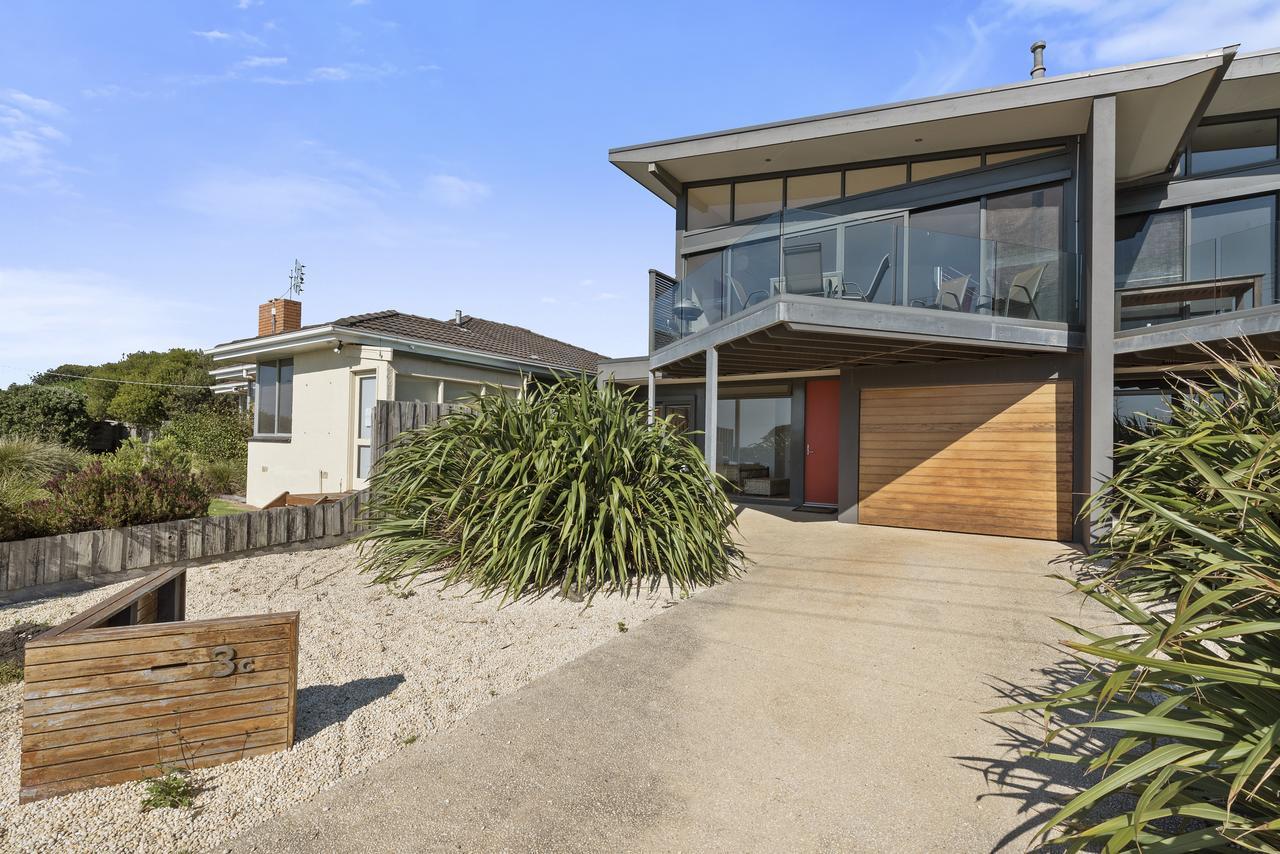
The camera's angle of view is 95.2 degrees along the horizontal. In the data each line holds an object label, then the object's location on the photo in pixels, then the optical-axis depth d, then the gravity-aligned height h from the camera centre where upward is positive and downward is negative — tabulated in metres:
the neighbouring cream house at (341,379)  11.12 +1.21
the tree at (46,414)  18.78 +0.55
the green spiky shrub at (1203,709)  1.57 -0.79
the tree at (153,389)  27.48 +2.25
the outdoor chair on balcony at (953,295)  8.10 +2.15
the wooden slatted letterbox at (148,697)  2.38 -1.15
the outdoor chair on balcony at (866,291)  8.02 +2.18
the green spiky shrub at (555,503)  5.54 -0.63
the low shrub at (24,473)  5.88 -0.65
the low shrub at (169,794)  2.31 -1.46
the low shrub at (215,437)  15.96 -0.08
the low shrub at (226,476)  14.23 -1.07
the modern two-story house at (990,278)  8.04 +2.50
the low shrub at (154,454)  11.96 -0.48
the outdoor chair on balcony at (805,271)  7.98 +2.41
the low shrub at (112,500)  6.07 -0.75
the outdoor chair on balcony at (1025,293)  8.34 +2.26
